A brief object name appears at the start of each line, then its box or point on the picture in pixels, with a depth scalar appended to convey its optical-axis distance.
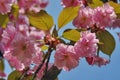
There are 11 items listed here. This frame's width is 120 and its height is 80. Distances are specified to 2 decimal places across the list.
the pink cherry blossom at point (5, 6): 2.03
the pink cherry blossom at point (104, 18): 2.15
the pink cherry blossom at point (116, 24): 2.31
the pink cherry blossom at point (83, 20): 2.10
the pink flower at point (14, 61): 1.99
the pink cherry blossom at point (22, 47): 1.86
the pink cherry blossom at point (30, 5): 2.03
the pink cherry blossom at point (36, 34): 1.88
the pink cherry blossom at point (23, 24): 1.88
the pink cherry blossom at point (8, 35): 1.86
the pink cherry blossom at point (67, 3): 2.22
